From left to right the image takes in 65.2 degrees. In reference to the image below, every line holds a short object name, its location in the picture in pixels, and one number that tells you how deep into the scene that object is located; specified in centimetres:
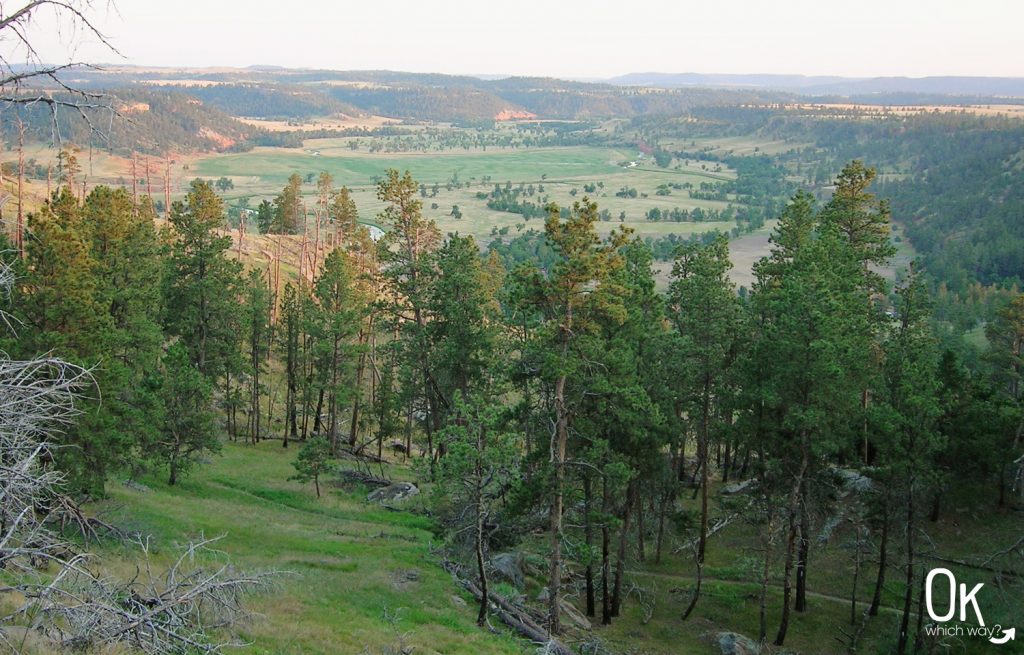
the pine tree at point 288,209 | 9594
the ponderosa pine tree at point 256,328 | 4625
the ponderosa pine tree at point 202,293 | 4016
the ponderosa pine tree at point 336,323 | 4056
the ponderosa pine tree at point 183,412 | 3359
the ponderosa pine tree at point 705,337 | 2966
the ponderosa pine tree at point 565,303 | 2252
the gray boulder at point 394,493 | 3856
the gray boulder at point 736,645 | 2564
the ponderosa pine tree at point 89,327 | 2456
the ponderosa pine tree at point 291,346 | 4628
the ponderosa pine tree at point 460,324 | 3331
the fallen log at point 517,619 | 2246
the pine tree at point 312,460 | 3575
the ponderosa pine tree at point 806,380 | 2478
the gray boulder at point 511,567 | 2841
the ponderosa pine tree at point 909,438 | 2511
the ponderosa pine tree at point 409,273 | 3588
